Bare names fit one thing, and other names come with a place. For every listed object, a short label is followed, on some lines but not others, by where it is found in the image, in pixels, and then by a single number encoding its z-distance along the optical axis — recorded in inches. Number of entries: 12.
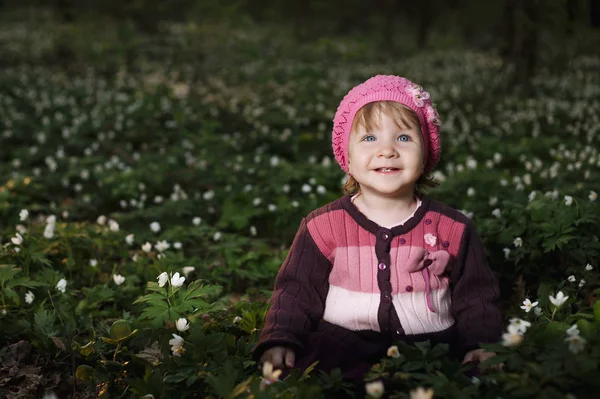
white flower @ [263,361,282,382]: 92.4
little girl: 112.4
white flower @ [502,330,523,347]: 88.5
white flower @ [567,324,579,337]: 93.8
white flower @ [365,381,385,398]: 85.9
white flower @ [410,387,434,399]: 77.6
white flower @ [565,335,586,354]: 86.4
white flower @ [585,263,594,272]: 142.5
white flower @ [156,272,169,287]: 118.8
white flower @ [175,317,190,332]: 116.3
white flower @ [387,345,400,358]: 99.0
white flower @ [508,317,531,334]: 91.8
